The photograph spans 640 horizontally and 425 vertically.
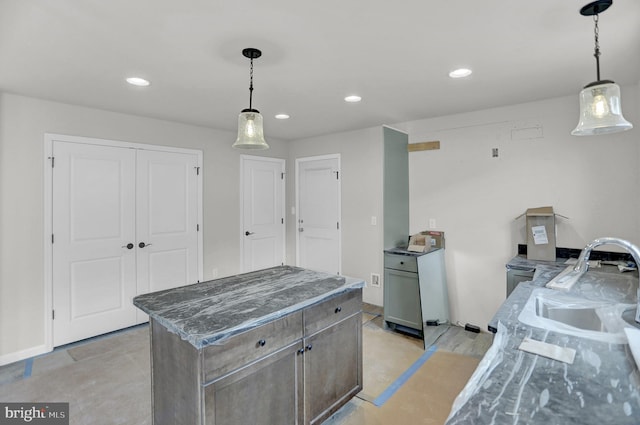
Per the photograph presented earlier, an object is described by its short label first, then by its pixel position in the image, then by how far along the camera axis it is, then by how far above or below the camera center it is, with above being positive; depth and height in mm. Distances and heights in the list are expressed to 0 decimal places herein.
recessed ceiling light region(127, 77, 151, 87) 2580 +1102
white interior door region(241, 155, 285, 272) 4739 +77
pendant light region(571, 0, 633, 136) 1552 +510
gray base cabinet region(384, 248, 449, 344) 3330 -790
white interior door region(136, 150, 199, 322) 3742 -24
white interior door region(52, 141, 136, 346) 3205 -215
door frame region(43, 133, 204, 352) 3111 -144
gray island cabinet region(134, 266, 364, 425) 1479 -687
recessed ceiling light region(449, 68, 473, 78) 2432 +1073
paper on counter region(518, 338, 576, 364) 1083 -472
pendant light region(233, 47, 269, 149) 2104 +583
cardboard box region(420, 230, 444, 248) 3762 -279
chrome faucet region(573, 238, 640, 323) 1393 -169
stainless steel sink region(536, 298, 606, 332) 1629 -520
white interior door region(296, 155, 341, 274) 4695 +49
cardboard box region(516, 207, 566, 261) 2947 -187
